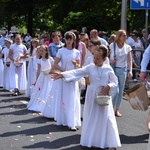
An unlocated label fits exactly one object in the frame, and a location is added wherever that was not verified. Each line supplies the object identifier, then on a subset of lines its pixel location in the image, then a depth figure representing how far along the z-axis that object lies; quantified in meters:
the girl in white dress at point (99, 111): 6.88
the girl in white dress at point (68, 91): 8.59
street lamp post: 15.11
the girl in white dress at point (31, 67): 12.99
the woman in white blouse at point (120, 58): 9.52
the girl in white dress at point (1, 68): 16.16
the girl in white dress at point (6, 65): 14.82
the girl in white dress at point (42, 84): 10.70
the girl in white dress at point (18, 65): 13.88
